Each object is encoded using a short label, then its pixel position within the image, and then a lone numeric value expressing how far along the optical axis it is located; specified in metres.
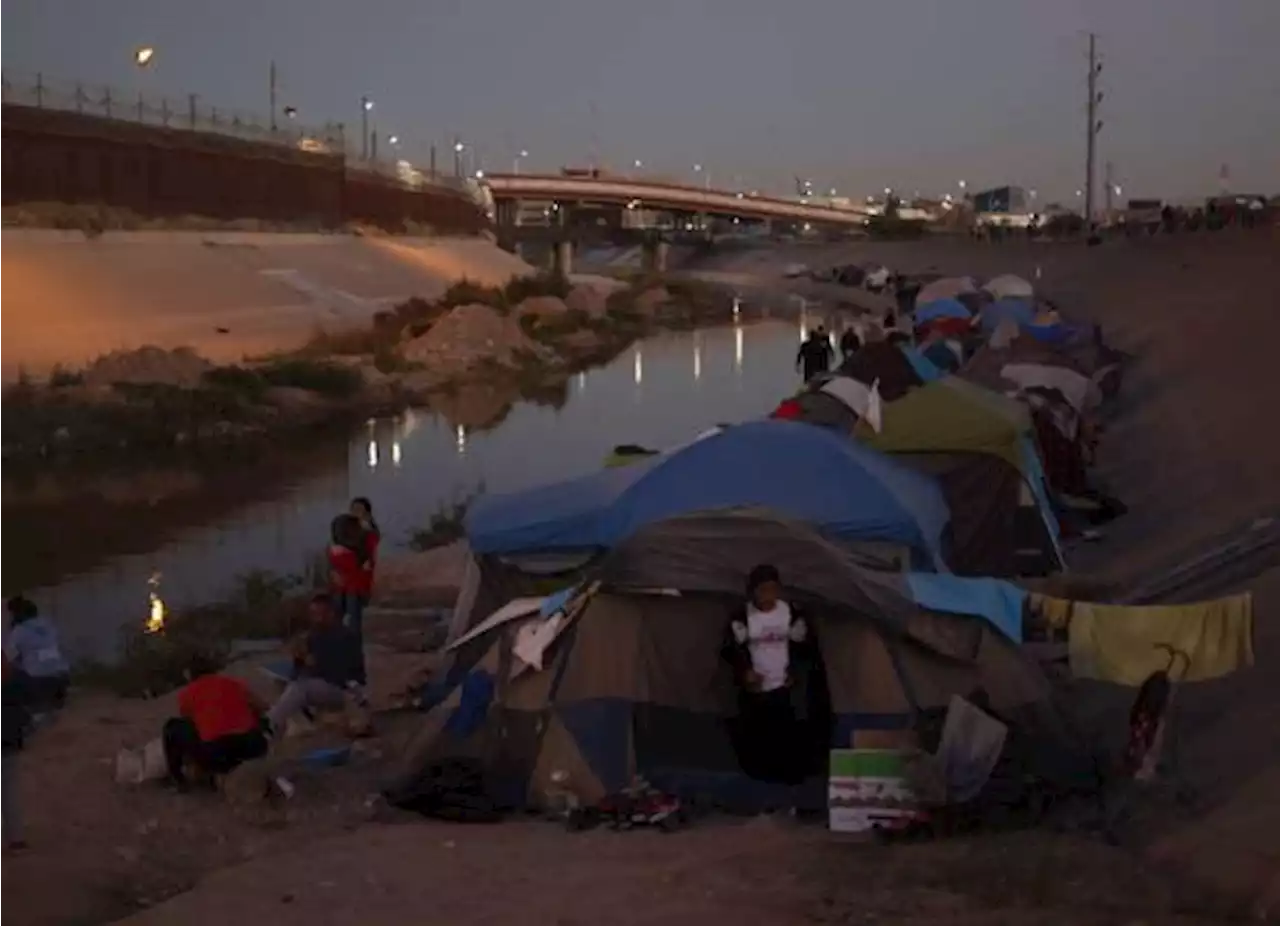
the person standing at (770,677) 9.55
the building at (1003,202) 183.12
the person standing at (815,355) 30.95
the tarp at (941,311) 35.09
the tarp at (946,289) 40.79
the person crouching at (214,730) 10.54
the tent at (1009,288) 41.12
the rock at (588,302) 76.31
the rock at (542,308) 67.75
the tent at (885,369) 19.14
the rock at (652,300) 86.50
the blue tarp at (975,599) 9.81
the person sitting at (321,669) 11.49
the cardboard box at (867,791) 8.94
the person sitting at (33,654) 11.77
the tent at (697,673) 9.71
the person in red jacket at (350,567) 12.97
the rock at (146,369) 37.91
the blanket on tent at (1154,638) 9.64
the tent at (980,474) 15.40
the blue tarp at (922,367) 19.94
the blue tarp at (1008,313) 32.66
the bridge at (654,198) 123.31
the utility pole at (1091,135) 89.56
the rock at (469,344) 51.19
